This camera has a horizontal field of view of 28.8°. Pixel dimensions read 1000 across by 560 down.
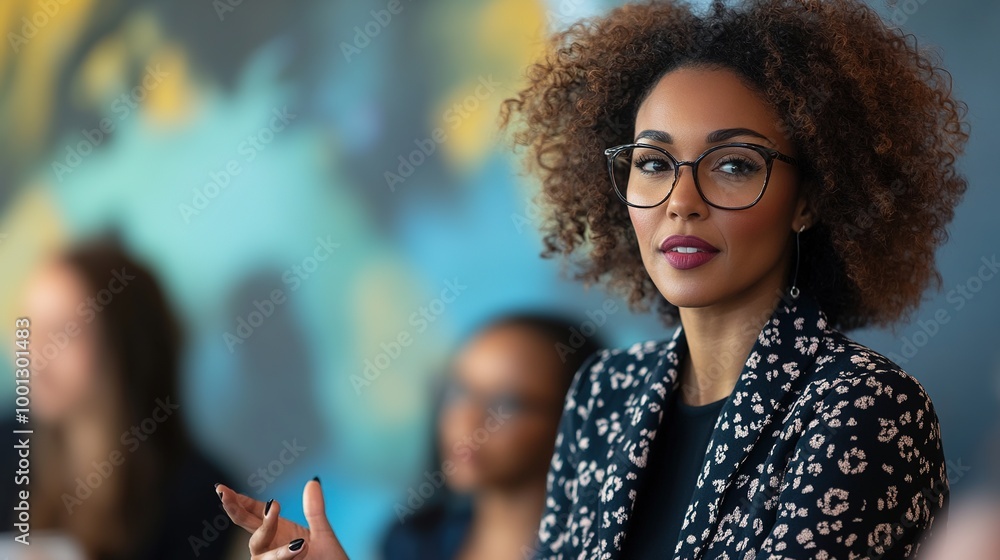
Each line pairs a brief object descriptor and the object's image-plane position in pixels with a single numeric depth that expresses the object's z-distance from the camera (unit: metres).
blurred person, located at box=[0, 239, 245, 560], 4.98
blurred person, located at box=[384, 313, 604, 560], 4.65
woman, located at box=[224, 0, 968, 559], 2.53
